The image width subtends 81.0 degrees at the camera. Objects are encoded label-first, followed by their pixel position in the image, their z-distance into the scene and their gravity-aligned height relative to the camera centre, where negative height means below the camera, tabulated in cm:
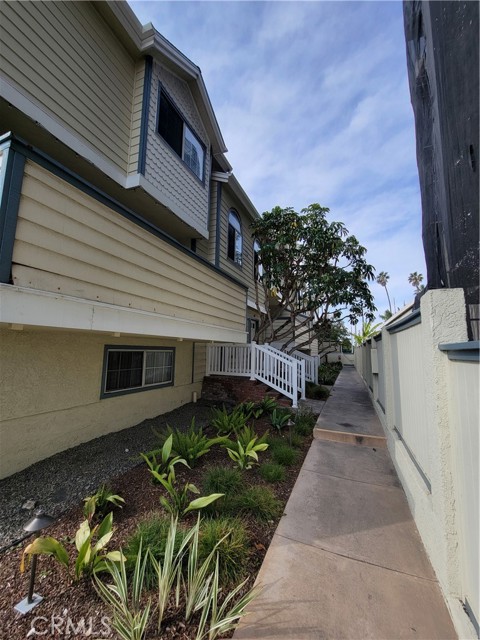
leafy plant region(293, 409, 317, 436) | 580 -146
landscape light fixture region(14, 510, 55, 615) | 190 -158
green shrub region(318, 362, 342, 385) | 1338 -99
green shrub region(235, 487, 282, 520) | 304 -165
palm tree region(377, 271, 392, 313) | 6588 +1854
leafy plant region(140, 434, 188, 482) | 367 -145
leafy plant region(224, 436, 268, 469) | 404 -146
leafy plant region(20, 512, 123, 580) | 209 -155
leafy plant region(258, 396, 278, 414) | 702 -128
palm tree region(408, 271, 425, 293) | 6544 +1878
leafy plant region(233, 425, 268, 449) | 443 -136
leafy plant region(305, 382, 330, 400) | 938 -126
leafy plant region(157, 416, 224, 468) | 417 -142
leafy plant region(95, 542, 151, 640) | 167 -163
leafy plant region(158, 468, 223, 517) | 272 -151
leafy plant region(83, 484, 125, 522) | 282 -161
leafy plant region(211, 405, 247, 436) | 542 -136
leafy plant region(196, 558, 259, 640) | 172 -167
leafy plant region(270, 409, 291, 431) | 591 -138
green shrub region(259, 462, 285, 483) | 379 -160
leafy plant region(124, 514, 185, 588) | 221 -162
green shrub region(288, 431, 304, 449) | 506 -156
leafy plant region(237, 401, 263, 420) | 667 -136
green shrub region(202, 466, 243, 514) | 307 -160
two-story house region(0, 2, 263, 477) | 275 +146
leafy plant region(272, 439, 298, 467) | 436 -158
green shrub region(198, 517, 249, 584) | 227 -163
